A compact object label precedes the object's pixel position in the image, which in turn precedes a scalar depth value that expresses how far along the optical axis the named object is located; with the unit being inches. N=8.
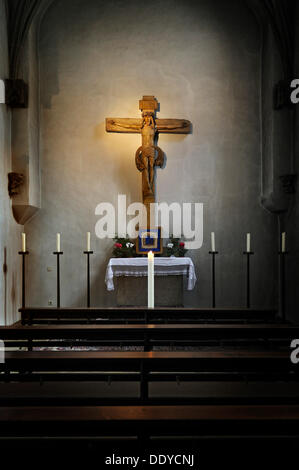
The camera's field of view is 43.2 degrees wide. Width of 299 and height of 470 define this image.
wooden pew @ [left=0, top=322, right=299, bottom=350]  102.4
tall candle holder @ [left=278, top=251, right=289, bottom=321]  191.6
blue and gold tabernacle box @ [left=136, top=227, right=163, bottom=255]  249.4
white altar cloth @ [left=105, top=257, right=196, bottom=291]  231.8
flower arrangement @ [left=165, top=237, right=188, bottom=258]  253.3
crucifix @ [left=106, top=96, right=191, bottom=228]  258.7
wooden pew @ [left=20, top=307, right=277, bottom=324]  134.1
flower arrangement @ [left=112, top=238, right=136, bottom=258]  248.8
